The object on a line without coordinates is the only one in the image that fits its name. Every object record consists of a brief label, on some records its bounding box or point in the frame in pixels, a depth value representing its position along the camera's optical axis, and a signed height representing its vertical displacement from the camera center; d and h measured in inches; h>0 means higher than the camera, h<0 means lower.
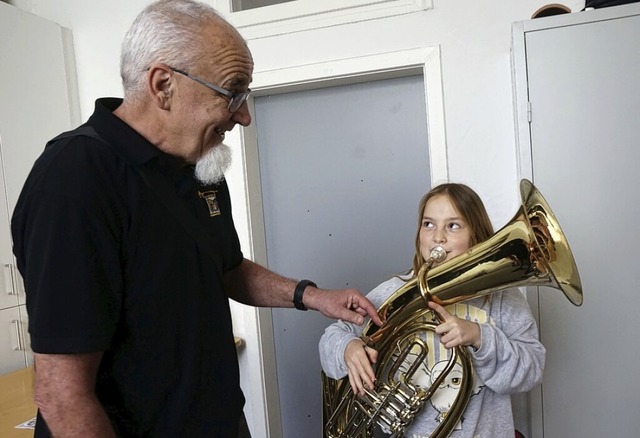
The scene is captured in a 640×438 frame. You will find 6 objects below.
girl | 48.4 -14.6
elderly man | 30.0 -2.2
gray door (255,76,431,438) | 87.4 +0.2
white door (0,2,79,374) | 81.0 +15.3
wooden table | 56.5 -21.7
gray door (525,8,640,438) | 61.1 -2.3
